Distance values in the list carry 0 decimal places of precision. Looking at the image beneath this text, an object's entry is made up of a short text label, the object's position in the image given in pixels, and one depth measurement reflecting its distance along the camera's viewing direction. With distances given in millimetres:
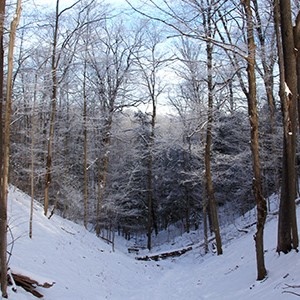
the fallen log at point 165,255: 19750
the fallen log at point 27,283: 5570
